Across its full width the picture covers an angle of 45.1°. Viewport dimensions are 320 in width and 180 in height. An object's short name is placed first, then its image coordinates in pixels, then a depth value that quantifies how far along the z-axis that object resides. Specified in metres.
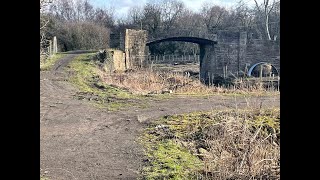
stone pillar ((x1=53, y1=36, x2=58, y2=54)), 19.47
